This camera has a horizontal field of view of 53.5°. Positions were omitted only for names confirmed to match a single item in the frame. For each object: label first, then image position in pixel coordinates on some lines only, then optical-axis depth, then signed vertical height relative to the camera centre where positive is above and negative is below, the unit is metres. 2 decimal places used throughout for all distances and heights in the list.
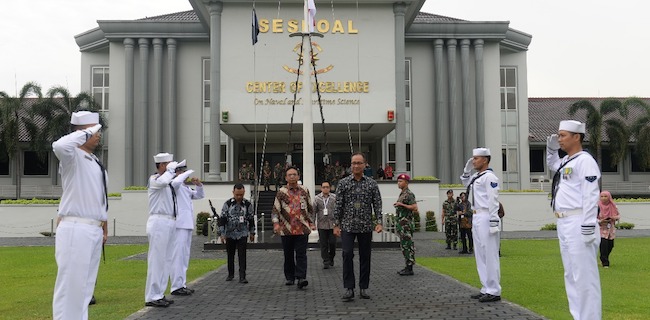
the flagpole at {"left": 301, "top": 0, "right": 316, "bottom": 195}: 20.64 +1.97
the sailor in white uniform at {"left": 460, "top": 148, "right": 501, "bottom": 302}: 9.50 -0.74
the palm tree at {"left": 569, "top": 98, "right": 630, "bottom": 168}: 43.34 +3.35
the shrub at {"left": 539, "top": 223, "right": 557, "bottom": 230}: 32.84 -2.57
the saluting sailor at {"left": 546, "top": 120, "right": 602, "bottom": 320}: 6.89 -0.47
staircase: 29.78 -1.29
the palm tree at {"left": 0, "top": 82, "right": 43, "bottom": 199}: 39.41 +4.18
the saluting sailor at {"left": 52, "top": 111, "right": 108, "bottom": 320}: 6.11 -0.37
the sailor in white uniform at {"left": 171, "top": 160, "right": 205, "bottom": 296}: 10.59 -0.92
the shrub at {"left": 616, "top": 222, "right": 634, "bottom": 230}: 33.62 -2.63
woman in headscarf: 14.83 -1.11
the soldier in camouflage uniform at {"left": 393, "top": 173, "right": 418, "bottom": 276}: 13.02 -0.87
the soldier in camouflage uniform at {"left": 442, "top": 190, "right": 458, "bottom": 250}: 20.23 -1.30
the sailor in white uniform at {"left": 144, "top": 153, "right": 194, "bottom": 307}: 9.30 -0.68
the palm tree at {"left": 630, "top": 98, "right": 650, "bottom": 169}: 44.81 +2.90
